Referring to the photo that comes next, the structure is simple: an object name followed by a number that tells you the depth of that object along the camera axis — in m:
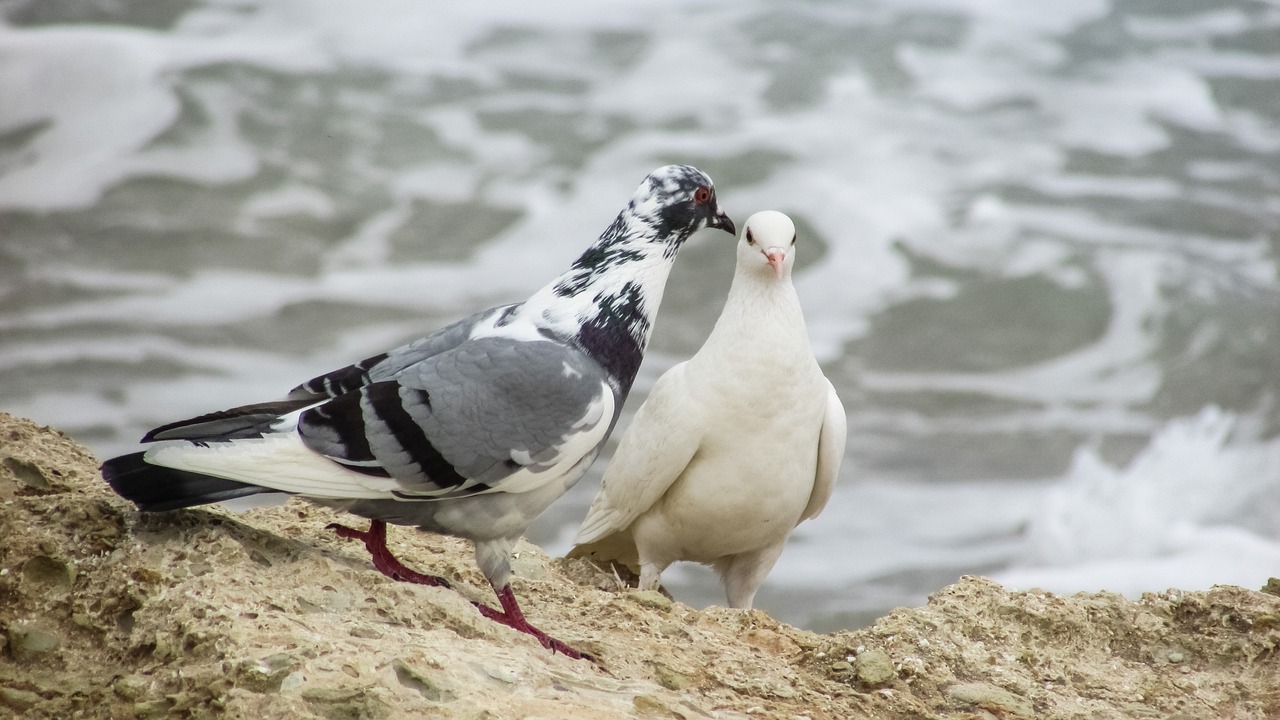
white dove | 11.37
